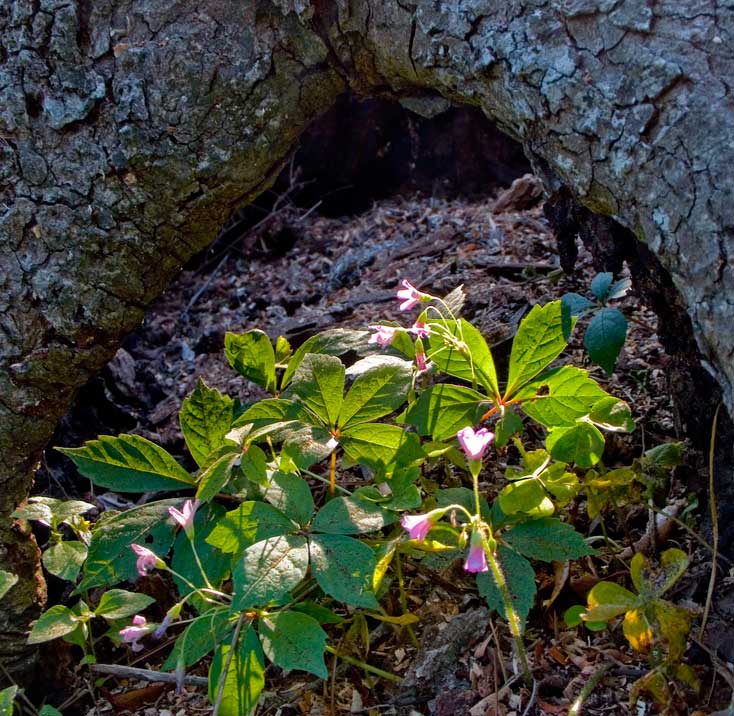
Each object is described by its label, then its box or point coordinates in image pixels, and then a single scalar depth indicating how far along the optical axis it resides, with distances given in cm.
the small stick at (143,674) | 101
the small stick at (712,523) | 93
